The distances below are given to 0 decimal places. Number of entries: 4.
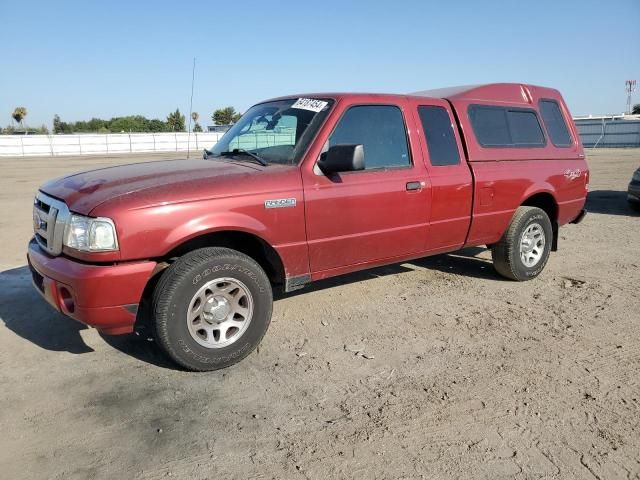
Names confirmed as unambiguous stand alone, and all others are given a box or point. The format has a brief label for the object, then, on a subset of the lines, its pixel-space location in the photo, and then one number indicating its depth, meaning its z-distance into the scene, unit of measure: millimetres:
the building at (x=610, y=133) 33781
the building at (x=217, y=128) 53744
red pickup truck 3211
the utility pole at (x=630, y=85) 66750
